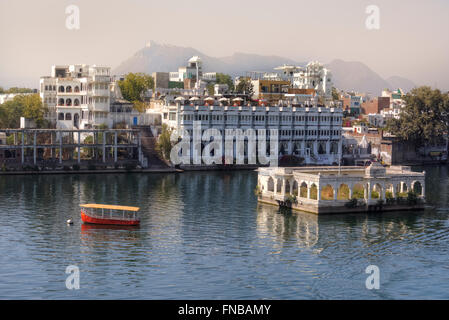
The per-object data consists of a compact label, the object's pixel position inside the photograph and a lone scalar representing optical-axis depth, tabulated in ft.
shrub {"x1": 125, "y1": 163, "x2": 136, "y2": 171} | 331.77
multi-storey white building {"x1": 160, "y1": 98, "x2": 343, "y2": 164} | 362.74
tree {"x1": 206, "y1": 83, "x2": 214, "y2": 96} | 484.83
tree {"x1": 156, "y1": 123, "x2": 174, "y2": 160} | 346.13
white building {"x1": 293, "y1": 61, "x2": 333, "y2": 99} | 536.83
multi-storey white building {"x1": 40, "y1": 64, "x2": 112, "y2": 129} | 374.22
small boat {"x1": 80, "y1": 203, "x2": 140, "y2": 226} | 195.00
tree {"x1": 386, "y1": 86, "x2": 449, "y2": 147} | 422.00
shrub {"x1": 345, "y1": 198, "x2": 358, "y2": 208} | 212.23
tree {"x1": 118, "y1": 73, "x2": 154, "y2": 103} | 447.83
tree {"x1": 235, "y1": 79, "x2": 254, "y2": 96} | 446.40
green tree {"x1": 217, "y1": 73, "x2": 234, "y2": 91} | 553.27
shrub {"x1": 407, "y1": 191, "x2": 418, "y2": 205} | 223.92
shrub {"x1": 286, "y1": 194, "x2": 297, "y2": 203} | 218.79
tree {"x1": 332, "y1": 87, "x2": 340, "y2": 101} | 586.16
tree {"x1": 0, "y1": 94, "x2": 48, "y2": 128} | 381.81
